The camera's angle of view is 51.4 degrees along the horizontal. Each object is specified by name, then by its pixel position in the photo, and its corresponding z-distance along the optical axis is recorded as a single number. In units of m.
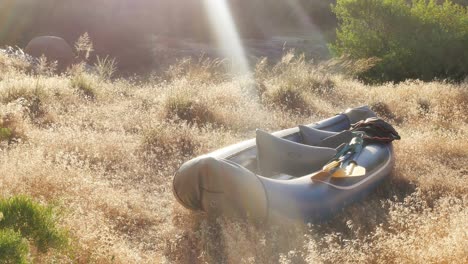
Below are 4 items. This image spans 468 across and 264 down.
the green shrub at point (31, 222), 3.04
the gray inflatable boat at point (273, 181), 4.60
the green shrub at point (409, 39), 16.30
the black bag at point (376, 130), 6.76
